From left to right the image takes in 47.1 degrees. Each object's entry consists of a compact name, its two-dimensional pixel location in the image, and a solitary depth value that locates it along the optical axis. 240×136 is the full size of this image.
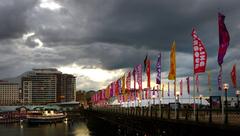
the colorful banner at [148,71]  41.52
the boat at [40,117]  133.73
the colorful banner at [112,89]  73.94
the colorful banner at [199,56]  26.43
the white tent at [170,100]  69.97
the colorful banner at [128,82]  55.25
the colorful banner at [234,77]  48.13
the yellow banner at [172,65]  31.82
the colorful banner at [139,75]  46.78
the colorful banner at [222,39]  22.08
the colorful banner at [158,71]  37.29
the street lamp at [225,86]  23.86
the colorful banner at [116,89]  65.89
